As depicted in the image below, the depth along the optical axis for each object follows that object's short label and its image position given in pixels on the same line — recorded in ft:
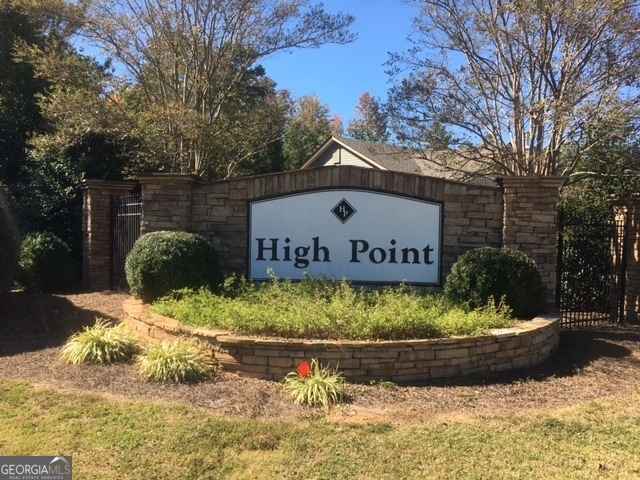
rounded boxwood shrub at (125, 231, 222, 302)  21.72
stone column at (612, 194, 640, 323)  27.32
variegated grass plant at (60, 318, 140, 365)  17.87
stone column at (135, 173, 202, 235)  25.62
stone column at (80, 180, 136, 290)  33.86
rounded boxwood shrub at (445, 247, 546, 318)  20.68
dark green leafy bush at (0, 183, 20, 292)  24.90
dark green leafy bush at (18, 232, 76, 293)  33.24
